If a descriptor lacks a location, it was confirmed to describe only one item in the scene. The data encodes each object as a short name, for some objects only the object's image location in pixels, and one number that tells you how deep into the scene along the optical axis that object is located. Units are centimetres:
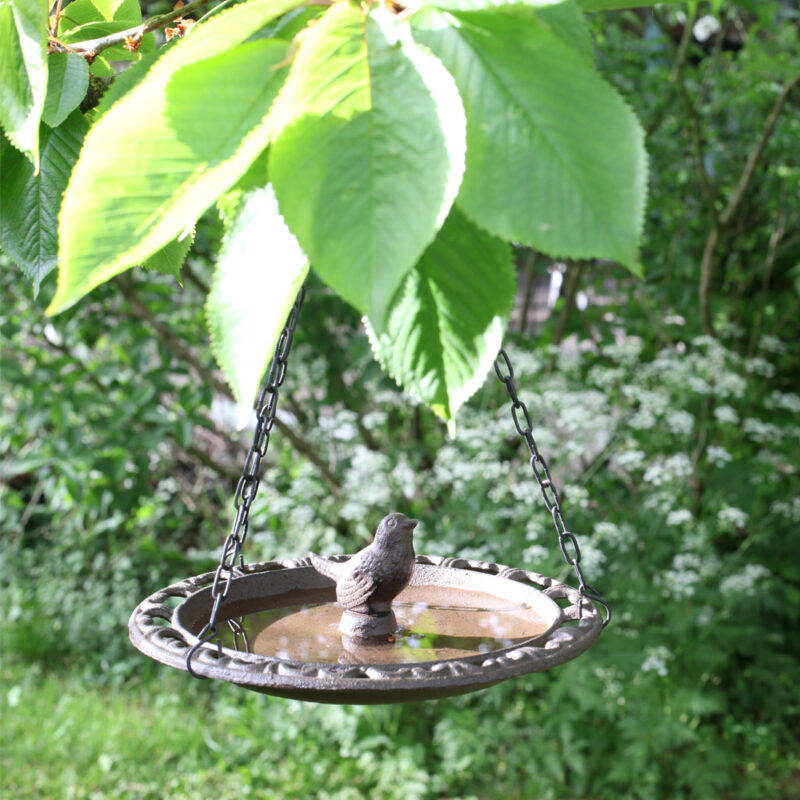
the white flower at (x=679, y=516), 303
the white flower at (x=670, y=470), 315
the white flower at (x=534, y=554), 298
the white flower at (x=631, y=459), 322
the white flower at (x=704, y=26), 401
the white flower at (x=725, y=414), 332
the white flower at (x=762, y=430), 352
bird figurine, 118
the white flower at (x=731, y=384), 336
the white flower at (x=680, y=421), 323
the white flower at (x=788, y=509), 353
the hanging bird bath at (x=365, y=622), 82
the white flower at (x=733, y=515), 314
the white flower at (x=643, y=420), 324
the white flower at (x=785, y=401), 361
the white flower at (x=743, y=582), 326
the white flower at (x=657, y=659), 304
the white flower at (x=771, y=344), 385
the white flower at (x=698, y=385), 329
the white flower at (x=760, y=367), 368
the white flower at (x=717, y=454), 335
